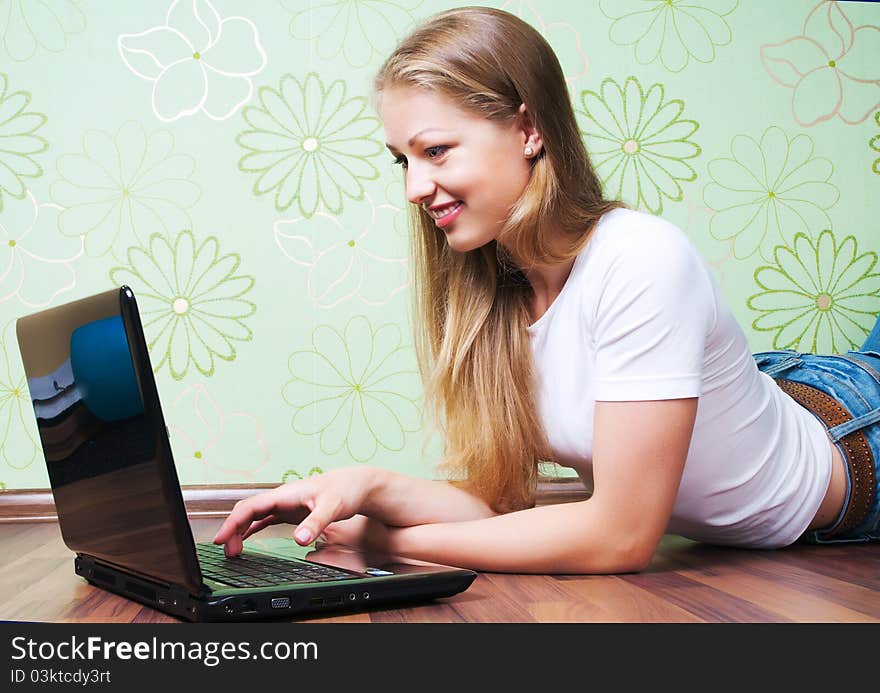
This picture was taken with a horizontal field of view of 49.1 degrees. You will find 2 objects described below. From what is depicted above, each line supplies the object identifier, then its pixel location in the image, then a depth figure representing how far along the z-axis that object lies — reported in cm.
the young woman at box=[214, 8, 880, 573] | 114
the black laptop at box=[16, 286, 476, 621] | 83
